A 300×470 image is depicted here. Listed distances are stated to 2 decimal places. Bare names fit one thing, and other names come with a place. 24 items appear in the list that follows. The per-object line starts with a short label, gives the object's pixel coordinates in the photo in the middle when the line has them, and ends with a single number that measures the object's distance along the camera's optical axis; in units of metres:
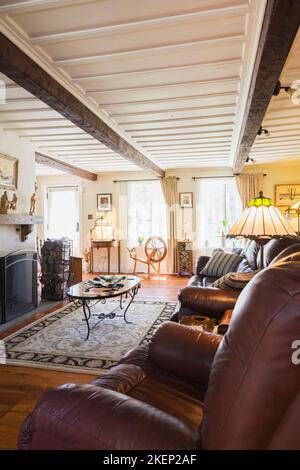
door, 7.58
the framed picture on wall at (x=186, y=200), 6.84
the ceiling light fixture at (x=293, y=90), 2.46
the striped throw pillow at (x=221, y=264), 3.85
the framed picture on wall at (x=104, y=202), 7.25
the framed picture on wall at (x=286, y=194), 6.28
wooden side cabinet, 6.73
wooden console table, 6.91
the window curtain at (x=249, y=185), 6.36
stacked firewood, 4.64
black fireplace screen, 3.63
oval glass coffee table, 3.08
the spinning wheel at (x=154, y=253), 6.66
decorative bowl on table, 3.49
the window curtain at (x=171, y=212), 6.83
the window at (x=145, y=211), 7.08
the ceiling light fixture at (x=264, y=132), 3.51
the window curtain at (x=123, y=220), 7.21
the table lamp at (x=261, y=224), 2.01
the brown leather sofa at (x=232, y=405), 0.68
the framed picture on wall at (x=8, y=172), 3.86
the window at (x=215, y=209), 6.73
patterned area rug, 2.60
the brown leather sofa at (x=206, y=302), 2.30
